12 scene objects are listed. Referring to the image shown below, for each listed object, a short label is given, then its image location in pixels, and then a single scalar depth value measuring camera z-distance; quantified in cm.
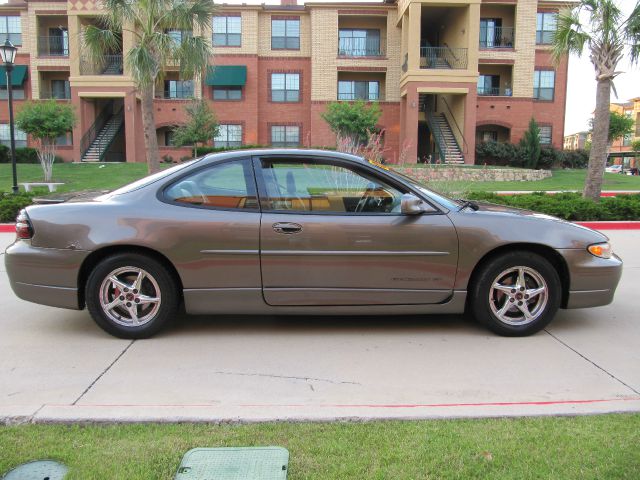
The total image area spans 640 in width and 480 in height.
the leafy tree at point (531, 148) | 3297
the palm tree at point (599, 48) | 1508
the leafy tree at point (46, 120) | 2634
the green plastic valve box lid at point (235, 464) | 273
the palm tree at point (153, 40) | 1669
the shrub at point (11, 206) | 1243
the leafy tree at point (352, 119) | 2864
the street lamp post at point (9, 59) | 1636
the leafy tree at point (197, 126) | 3080
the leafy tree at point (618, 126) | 4494
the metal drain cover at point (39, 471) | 271
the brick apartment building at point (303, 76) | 3322
